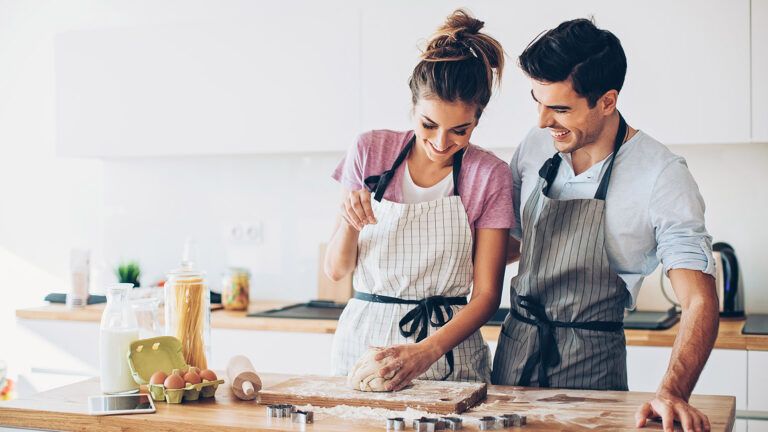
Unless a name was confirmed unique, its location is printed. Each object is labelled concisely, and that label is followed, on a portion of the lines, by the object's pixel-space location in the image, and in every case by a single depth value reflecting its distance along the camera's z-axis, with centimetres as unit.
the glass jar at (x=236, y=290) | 354
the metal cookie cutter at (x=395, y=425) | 153
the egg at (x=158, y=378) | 179
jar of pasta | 191
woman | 194
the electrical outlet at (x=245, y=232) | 390
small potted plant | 385
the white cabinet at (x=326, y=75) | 292
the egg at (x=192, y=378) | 179
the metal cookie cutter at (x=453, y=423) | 153
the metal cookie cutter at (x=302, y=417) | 158
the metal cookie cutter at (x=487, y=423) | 153
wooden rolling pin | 179
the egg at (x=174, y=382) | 177
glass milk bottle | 185
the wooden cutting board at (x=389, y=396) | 165
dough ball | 174
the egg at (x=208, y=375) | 182
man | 188
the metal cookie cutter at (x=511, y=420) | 155
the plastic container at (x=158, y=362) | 179
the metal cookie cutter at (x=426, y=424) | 151
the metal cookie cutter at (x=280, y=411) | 163
